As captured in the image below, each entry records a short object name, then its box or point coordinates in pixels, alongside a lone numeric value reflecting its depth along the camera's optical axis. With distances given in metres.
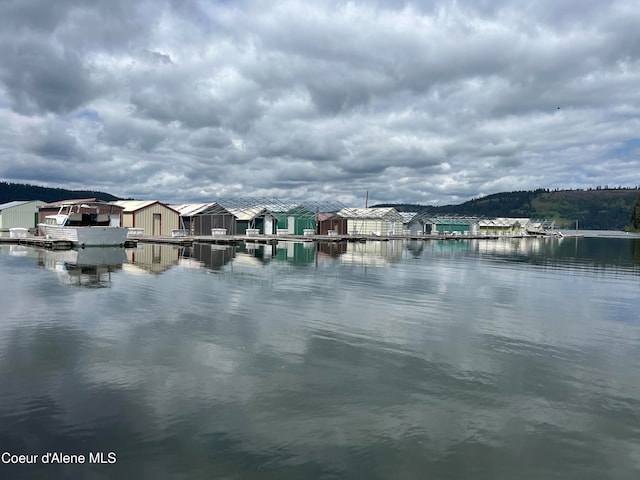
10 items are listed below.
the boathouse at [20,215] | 88.12
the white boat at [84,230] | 59.12
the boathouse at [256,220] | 99.31
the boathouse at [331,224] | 116.75
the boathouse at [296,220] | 103.31
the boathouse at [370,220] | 123.81
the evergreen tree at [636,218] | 192.12
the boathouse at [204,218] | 87.09
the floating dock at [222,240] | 59.28
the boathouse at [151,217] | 79.88
